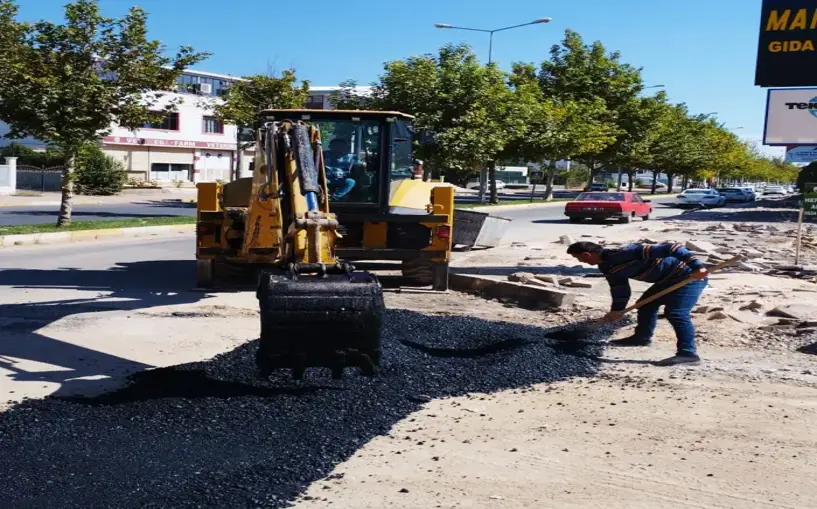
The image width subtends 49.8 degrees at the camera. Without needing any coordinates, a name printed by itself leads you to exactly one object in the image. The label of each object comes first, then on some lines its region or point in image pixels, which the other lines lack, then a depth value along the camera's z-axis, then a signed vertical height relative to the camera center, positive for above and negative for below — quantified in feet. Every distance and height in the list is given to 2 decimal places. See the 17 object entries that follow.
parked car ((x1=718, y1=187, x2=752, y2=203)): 199.82 +0.49
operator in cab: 37.70 +0.29
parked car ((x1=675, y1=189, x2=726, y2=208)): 174.63 -0.80
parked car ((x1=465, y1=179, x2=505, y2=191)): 241.76 -0.67
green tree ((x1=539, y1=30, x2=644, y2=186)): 162.30 +20.72
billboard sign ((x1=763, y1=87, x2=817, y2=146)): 69.97 +6.80
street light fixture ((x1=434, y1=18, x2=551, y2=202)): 121.29 +1.77
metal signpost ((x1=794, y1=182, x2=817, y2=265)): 57.36 -0.36
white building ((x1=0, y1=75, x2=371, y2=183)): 168.12 +3.37
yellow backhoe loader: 18.84 -1.90
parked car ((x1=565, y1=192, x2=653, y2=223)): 101.71 -2.10
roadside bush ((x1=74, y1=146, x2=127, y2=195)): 123.84 -2.36
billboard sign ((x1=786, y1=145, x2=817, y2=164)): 129.90 +6.83
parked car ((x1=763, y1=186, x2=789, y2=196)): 284.16 +2.46
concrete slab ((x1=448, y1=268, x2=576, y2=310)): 35.81 -4.66
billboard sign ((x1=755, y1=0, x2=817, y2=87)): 61.82 +10.95
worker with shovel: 25.96 -2.43
